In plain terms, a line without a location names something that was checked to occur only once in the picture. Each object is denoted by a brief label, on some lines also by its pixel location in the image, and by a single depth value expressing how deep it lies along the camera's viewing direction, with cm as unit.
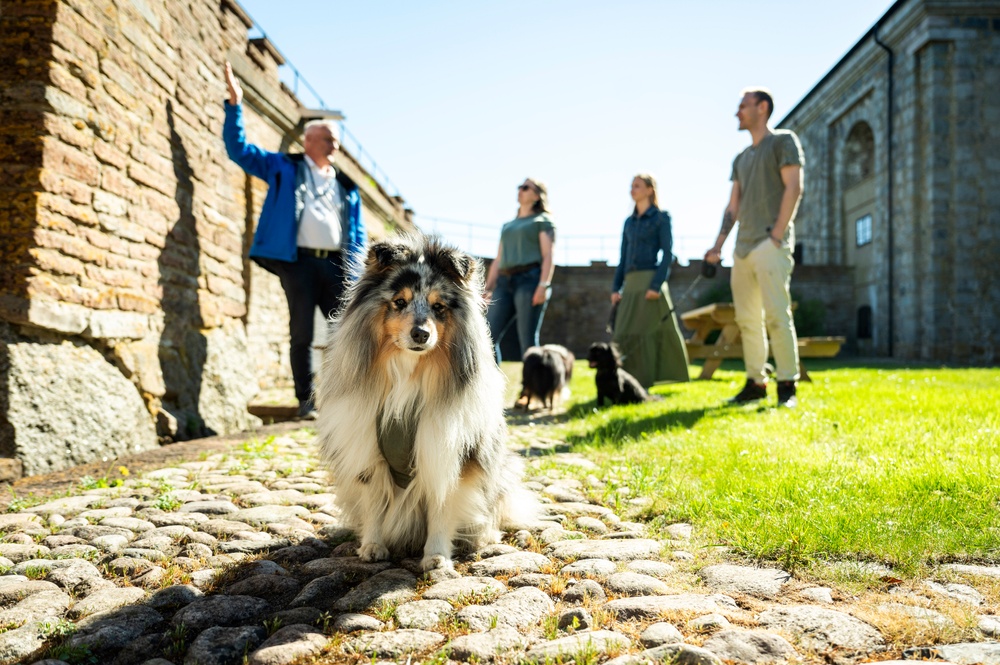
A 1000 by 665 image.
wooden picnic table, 939
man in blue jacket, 601
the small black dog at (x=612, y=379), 726
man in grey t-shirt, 611
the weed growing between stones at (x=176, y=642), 187
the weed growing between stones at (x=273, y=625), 200
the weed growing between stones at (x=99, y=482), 389
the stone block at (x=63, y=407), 402
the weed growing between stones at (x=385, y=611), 210
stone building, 1922
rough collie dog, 274
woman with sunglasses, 684
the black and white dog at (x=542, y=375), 768
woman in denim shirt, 745
